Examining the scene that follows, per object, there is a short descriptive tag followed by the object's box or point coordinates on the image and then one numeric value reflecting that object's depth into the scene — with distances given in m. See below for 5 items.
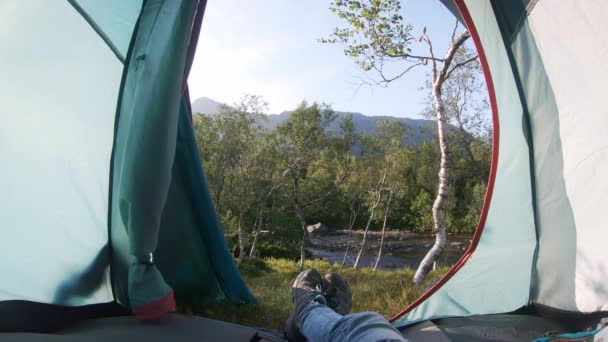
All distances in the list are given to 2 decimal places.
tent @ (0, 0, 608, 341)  1.54
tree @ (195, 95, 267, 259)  9.09
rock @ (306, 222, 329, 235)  18.20
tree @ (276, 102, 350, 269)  10.95
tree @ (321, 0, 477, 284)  4.02
